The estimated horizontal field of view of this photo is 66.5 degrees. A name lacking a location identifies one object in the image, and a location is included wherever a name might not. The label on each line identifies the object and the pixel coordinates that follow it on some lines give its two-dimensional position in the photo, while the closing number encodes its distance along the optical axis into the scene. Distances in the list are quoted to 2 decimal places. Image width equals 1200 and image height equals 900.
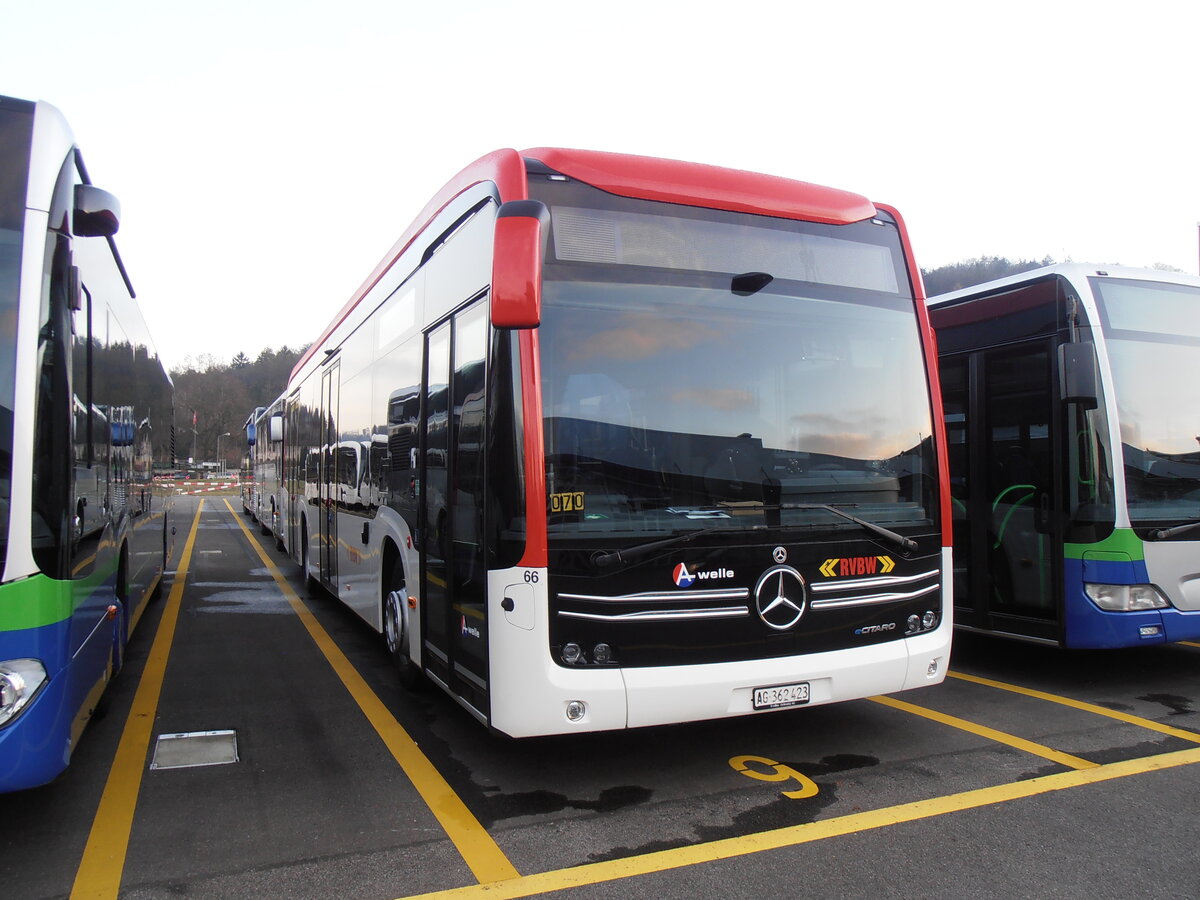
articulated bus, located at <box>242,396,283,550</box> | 16.23
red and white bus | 4.21
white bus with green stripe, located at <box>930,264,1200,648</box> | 6.23
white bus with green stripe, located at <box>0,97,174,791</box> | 3.51
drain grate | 5.13
